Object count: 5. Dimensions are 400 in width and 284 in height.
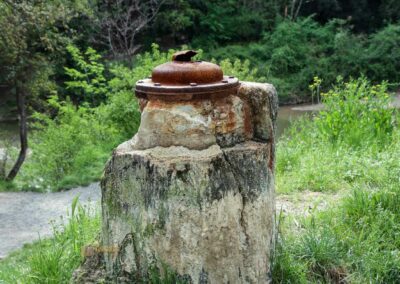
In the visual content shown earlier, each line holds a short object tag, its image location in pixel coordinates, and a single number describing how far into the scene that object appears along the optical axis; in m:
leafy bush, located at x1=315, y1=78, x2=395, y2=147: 5.67
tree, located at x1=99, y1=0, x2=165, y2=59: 19.59
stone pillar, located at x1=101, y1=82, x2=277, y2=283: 2.53
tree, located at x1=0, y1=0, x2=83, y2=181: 8.66
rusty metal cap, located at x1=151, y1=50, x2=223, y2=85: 2.56
